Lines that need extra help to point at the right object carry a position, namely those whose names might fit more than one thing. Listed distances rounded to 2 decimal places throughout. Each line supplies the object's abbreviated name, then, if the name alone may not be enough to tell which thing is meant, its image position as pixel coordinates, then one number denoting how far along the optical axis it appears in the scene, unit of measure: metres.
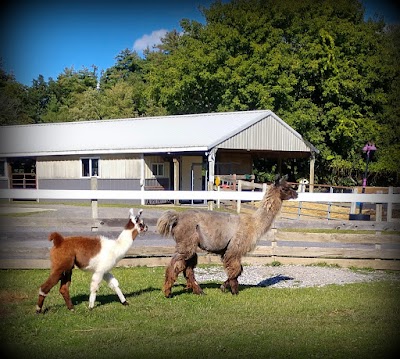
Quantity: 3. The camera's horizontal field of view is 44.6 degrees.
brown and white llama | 5.89
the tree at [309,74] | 31.61
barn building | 26.70
